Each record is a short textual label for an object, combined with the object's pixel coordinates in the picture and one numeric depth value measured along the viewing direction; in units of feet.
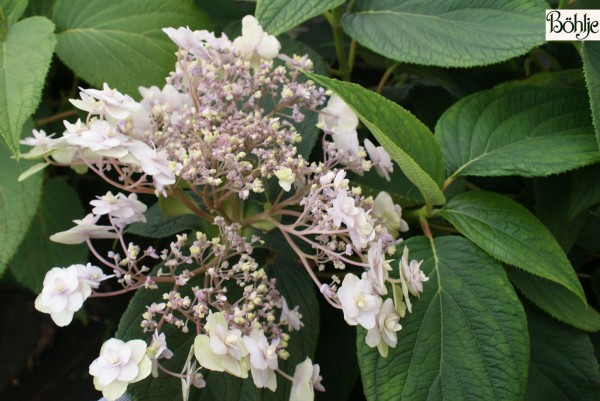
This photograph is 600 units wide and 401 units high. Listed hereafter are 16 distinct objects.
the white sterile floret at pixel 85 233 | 1.98
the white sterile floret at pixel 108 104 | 1.98
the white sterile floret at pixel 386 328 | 1.89
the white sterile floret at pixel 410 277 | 1.92
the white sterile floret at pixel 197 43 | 2.15
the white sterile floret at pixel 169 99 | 2.25
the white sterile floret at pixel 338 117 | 2.31
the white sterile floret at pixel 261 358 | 1.83
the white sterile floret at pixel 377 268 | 1.84
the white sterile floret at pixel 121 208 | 1.95
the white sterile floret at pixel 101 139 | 1.88
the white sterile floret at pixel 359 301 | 1.81
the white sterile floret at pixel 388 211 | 2.17
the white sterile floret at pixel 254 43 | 2.23
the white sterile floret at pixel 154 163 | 1.88
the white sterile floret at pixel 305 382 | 1.97
